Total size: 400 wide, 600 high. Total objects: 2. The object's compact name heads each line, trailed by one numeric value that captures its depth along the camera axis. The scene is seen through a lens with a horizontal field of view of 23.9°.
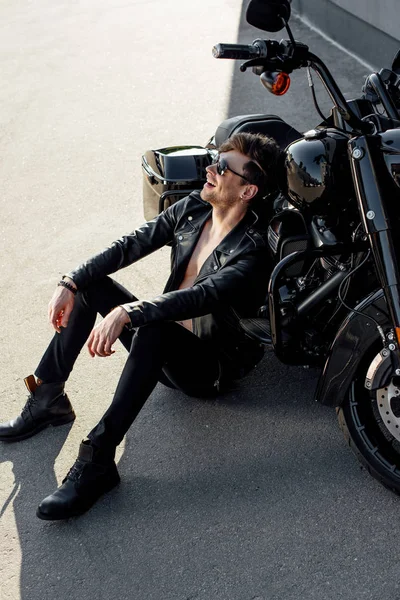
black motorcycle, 3.00
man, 3.57
